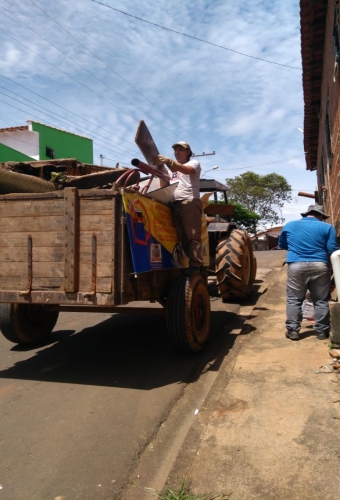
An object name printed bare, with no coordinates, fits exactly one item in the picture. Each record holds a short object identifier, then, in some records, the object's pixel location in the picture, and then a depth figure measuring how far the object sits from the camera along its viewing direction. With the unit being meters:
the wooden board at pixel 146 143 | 4.02
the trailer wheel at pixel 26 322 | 4.80
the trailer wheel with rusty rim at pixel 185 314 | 4.39
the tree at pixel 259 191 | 47.19
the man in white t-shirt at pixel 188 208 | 4.87
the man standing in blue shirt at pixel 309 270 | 5.08
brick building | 6.59
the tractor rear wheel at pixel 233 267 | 7.29
